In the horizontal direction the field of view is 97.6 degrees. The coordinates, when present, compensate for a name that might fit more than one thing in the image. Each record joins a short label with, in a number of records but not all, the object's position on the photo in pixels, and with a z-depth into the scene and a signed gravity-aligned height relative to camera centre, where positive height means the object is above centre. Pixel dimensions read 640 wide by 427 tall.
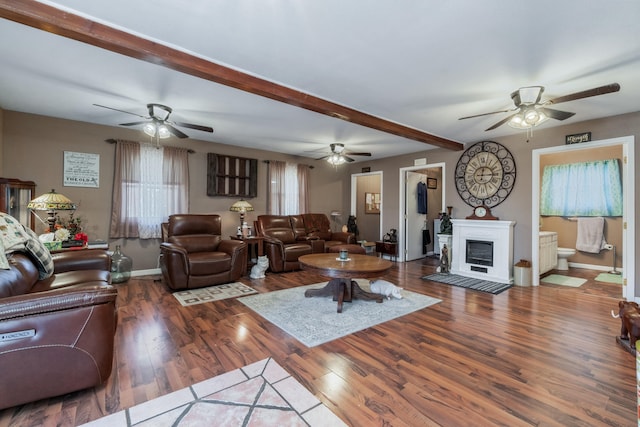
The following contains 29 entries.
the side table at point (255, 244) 4.96 -0.54
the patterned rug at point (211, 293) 3.47 -1.06
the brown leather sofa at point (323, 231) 5.82 -0.35
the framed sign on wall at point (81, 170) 4.14 +0.66
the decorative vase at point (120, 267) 4.27 -0.83
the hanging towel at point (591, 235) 5.30 -0.33
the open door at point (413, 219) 6.34 -0.07
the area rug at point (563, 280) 4.42 -1.04
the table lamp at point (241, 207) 5.21 +0.14
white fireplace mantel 4.53 -0.50
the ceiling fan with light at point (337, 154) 5.17 +1.14
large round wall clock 4.73 +0.77
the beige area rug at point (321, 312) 2.60 -1.06
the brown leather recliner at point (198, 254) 3.79 -0.58
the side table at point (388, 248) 6.31 -0.74
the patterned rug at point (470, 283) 4.11 -1.05
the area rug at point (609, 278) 4.55 -1.01
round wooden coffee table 3.06 -0.62
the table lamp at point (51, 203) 3.20 +0.11
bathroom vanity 4.72 -0.59
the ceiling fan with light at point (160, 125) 3.51 +1.14
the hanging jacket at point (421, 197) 6.64 +0.45
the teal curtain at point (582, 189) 5.13 +0.56
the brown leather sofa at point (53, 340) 1.48 -0.72
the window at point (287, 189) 6.08 +0.59
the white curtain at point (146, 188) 4.48 +0.44
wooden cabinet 3.31 +0.18
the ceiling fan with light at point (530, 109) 2.83 +1.12
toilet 5.37 -0.76
